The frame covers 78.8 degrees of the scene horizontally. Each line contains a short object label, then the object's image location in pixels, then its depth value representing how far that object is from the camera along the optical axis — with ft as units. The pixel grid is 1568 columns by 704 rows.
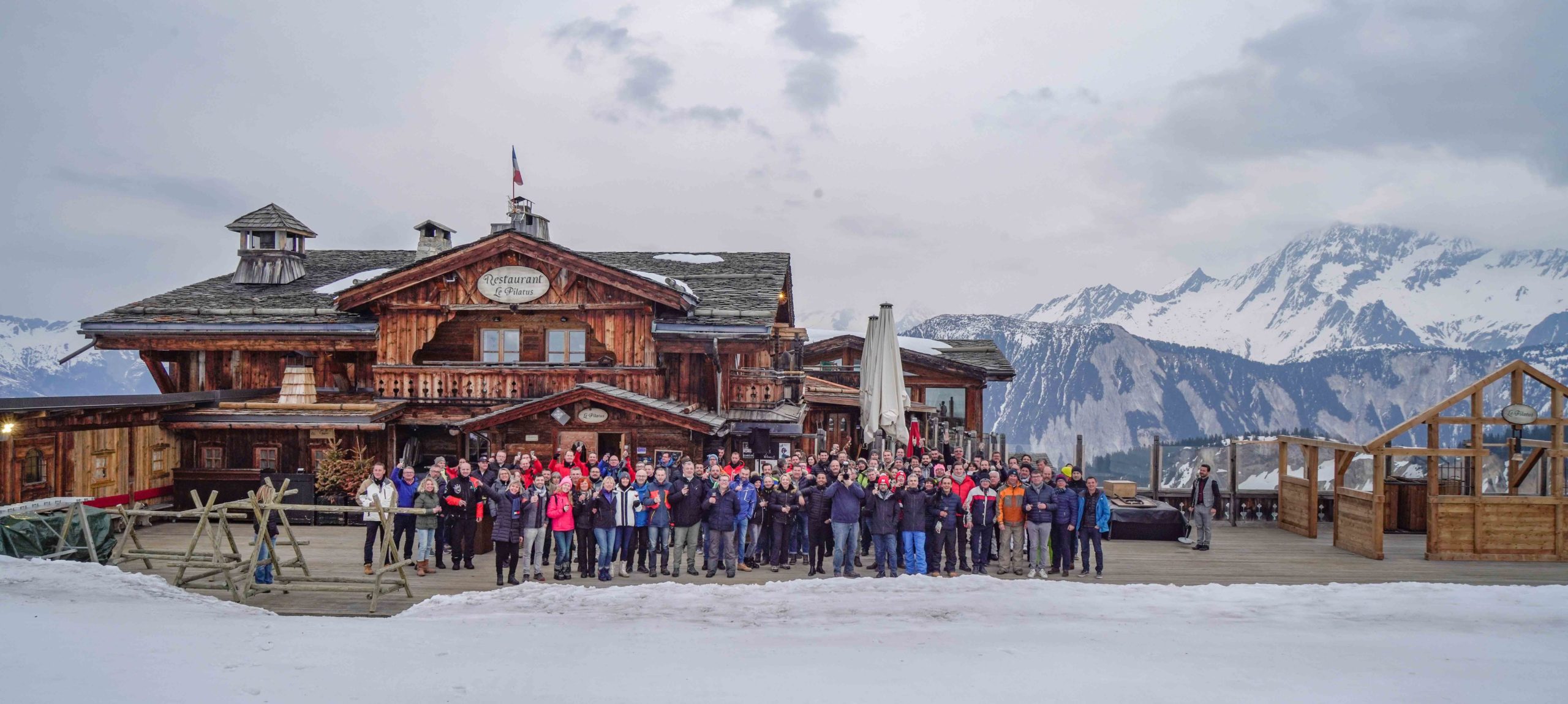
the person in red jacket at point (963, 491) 49.70
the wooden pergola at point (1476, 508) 52.60
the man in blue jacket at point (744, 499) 48.80
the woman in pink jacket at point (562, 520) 46.29
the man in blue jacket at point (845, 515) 47.52
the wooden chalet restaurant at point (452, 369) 67.77
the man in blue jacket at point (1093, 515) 47.98
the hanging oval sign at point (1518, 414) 54.24
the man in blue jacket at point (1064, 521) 48.06
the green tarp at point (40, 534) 45.34
